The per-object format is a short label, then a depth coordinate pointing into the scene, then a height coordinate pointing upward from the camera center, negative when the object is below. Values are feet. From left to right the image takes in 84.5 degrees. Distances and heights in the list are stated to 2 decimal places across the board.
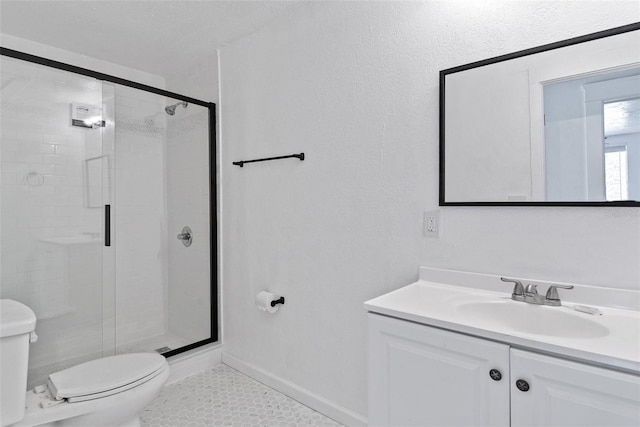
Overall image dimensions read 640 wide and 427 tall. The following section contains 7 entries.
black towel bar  6.52 +1.04
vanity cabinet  2.63 -1.52
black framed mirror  3.66 +0.97
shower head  8.01 +2.37
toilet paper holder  6.97 -1.79
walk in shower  5.91 +0.01
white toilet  4.42 -2.46
